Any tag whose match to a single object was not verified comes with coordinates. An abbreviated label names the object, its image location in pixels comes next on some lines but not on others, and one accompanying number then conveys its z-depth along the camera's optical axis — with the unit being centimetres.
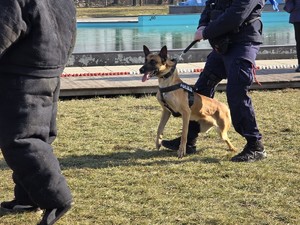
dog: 770
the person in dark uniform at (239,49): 716
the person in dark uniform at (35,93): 457
